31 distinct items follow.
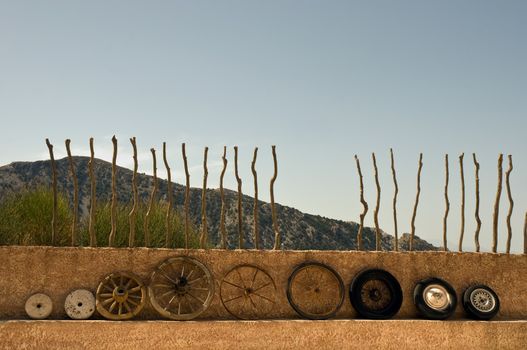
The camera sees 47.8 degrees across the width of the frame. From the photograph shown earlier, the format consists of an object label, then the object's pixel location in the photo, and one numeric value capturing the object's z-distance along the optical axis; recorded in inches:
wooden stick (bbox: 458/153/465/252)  398.9
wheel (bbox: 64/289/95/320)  329.1
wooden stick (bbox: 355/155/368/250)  388.5
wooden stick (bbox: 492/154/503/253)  396.3
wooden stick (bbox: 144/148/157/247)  354.9
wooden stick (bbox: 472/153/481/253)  397.1
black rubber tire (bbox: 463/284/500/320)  362.3
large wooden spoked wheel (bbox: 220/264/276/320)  350.3
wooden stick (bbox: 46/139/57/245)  350.0
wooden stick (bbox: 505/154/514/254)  398.9
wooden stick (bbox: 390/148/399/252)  390.5
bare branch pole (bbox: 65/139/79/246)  345.7
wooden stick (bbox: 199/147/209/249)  359.9
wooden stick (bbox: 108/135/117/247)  350.0
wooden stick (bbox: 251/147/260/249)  362.2
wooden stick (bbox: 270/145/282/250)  369.1
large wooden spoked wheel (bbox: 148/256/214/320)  341.7
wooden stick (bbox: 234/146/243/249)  368.2
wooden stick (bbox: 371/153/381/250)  388.2
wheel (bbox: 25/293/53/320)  326.1
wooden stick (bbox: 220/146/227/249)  358.0
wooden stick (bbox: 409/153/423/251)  387.5
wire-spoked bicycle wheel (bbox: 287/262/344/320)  357.7
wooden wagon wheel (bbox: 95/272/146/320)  327.9
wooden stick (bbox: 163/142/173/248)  357.1
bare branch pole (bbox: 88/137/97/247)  347.3
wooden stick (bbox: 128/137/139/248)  349.1
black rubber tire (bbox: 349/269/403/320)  355.3
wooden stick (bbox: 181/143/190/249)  357.7
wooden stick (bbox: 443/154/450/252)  391.5
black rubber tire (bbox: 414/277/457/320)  356.2
